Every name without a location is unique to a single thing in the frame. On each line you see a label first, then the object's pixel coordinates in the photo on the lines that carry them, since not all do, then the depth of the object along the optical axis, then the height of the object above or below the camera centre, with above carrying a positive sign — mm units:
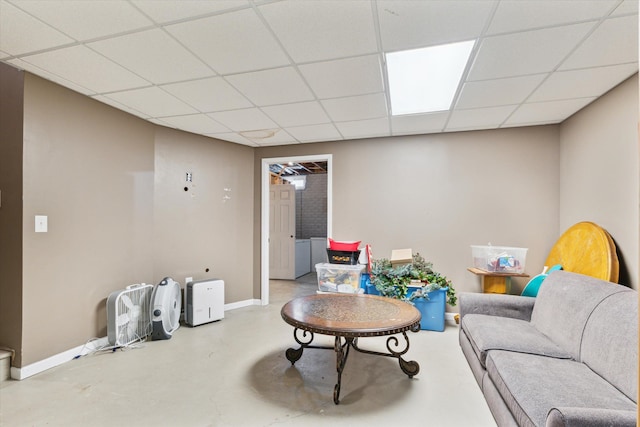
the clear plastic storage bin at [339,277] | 3678 -847
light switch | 2432 -109
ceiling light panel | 2152 +1174
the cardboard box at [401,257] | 3752 -589
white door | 6484 -457
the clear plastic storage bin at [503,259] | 3254 -527
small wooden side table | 3229 -787
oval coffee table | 1972 -815
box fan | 2871 -1078
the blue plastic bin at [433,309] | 3455 -1165
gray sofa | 1307 -862
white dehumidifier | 3572 -1138
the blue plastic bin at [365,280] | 3754 -886
